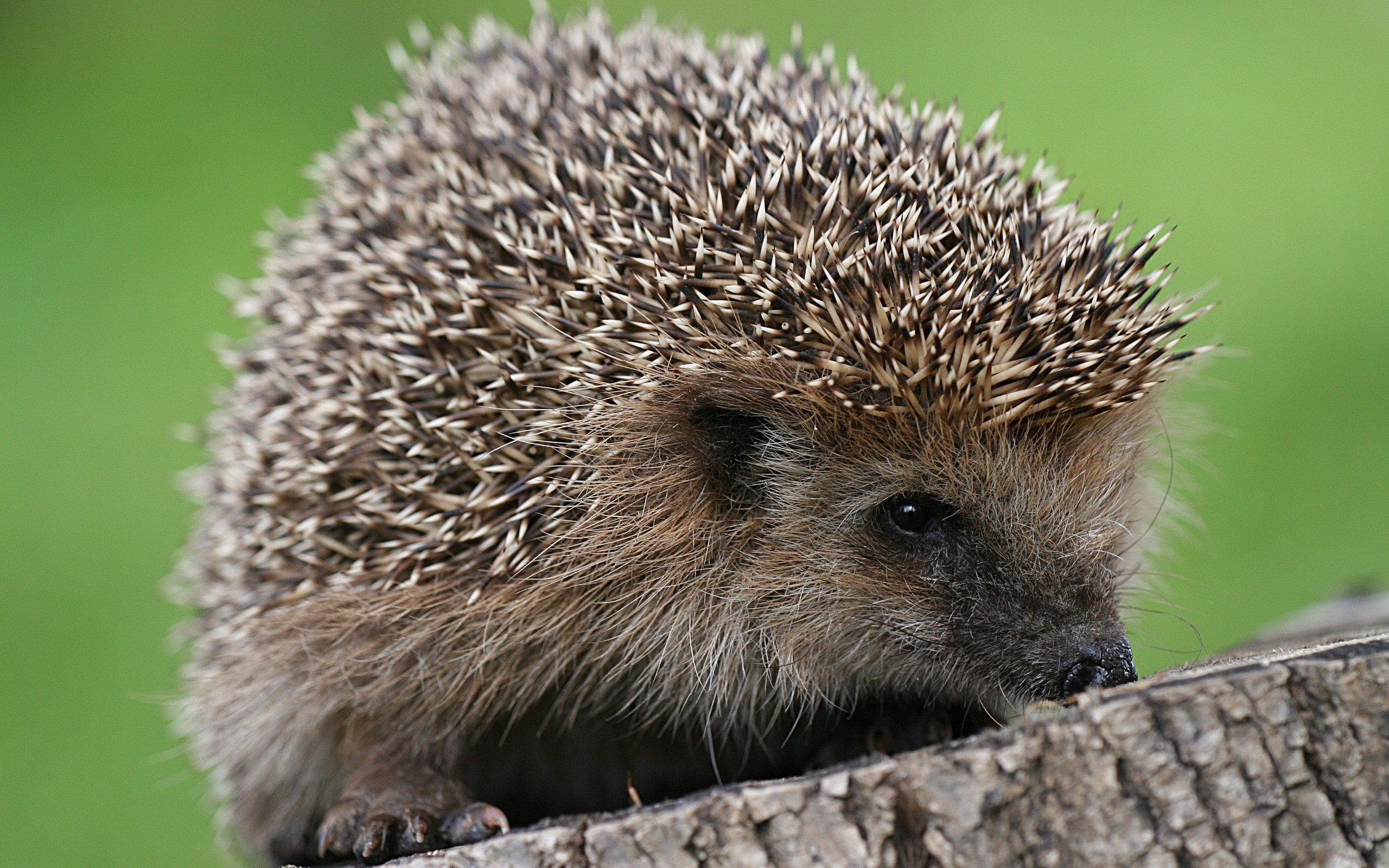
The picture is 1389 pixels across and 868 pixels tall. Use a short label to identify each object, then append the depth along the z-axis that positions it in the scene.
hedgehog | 2.04
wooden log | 1.99
